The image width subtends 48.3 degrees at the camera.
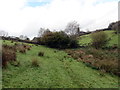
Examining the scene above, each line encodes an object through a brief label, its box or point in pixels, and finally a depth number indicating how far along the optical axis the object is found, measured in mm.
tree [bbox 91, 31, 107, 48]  43094
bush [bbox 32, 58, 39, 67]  14370
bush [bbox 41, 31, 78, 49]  42688
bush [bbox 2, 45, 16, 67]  11543
